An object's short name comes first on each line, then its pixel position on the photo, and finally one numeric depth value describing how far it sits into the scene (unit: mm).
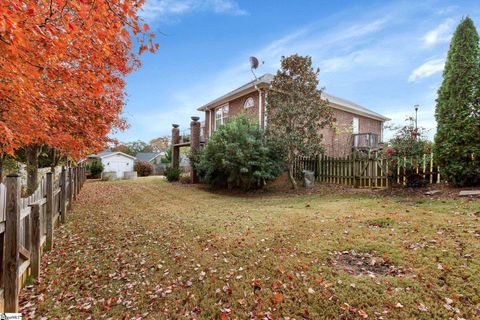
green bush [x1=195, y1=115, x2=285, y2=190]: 11656
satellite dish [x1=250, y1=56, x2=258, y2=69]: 16250
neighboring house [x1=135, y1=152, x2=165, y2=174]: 49594
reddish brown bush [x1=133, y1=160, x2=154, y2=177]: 31516
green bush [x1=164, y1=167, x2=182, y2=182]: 18775
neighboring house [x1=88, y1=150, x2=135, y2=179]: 35722
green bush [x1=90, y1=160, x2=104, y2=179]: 25578
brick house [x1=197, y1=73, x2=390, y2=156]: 15445
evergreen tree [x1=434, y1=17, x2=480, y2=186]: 7691
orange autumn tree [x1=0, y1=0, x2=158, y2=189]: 3296
